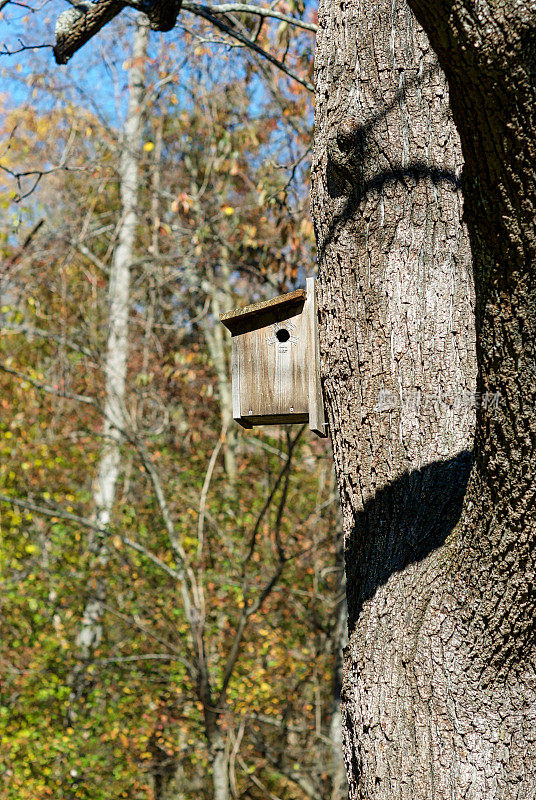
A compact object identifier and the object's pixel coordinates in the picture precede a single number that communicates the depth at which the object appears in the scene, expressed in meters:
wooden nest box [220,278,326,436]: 5.30
